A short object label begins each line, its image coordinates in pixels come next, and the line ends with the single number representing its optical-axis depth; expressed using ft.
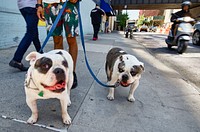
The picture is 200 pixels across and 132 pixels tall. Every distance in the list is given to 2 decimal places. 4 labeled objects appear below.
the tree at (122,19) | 137.80
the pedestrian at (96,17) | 30.69
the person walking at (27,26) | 9.69
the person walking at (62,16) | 7.95
